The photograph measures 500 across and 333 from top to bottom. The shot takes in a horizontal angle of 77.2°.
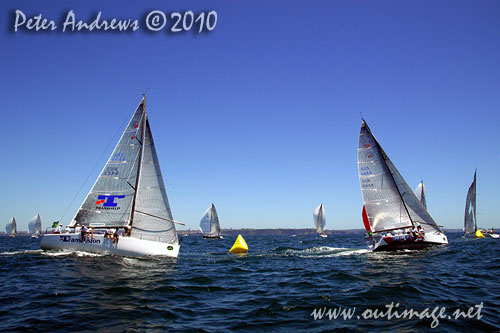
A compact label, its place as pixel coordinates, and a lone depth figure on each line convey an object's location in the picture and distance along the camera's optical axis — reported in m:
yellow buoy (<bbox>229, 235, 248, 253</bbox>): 31.48
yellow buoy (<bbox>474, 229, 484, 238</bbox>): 64.21
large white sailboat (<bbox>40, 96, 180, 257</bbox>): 22.17
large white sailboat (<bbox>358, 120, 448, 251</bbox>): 27.03
